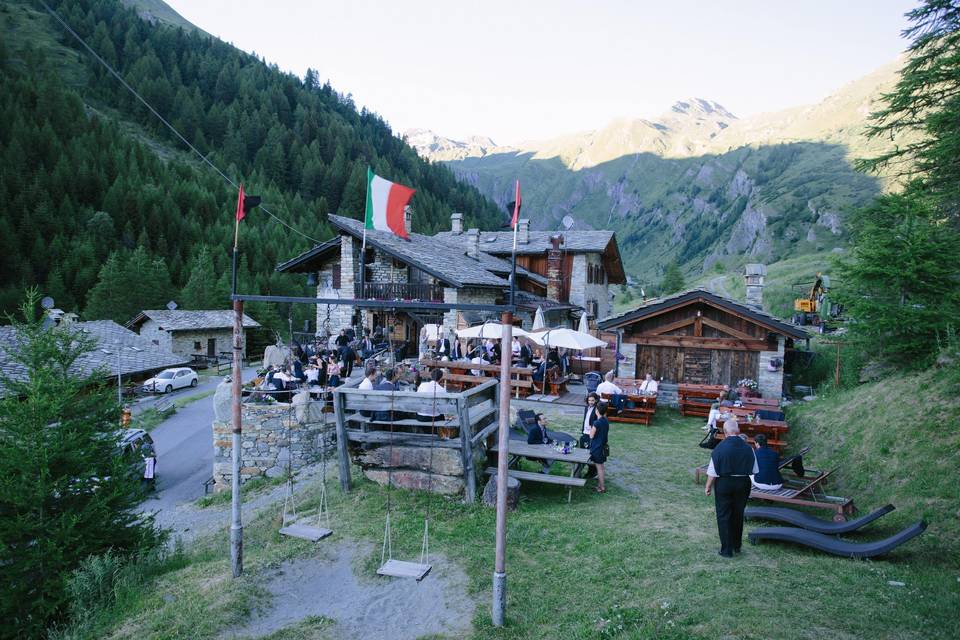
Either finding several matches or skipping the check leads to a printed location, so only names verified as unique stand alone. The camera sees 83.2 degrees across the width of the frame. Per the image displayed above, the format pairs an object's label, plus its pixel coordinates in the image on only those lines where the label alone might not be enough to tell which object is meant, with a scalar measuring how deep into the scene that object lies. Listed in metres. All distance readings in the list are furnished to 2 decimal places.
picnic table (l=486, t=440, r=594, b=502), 9.15
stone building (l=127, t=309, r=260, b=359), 42.03
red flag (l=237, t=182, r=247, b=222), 7.01
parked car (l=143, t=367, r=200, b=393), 32.75
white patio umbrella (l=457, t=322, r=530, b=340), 17.16
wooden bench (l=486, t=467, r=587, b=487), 9.09
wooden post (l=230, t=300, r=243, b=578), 7.11
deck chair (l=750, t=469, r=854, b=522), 8.09
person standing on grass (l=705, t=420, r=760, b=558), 6.77
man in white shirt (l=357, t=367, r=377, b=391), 12.75
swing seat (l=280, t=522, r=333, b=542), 7.70
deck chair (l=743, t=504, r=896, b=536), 7.17
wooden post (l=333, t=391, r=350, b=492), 9.54
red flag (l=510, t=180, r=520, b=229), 5.66
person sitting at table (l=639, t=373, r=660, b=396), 15.91
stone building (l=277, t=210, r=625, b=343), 24.41
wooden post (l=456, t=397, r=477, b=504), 8.71
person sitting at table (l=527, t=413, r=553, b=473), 10.80
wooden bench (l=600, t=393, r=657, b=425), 15.61
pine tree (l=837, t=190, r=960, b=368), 12.35
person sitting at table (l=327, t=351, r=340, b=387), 15.10
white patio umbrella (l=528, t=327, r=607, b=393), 16.55
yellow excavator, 29.44
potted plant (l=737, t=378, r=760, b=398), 16.50
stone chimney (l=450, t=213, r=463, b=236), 37.05
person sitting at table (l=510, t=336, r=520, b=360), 19.92
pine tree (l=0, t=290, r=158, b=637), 8.02
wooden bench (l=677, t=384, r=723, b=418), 16.58
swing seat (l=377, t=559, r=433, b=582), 6.54
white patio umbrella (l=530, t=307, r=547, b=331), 16.67
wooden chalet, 16.89
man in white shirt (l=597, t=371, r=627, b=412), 15.55
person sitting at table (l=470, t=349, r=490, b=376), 17.12
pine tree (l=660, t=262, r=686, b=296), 60.09
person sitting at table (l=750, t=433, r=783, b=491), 8.93
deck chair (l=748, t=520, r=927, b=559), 6.32
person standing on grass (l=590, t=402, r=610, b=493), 9.62
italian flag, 7.98
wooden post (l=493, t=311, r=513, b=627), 5.73
